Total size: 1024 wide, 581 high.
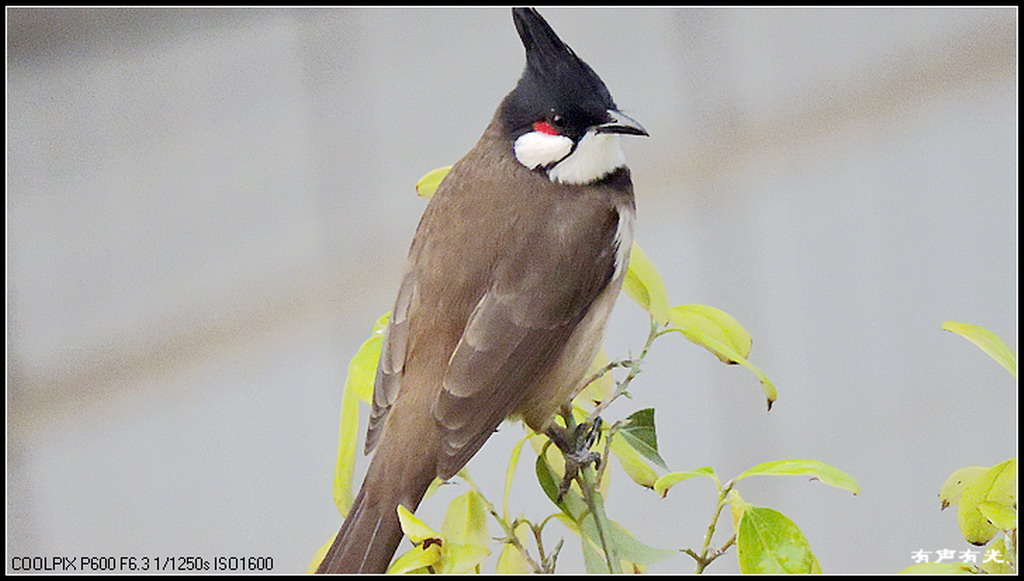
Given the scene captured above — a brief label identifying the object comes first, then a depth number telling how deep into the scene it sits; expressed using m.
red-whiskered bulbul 3.25
